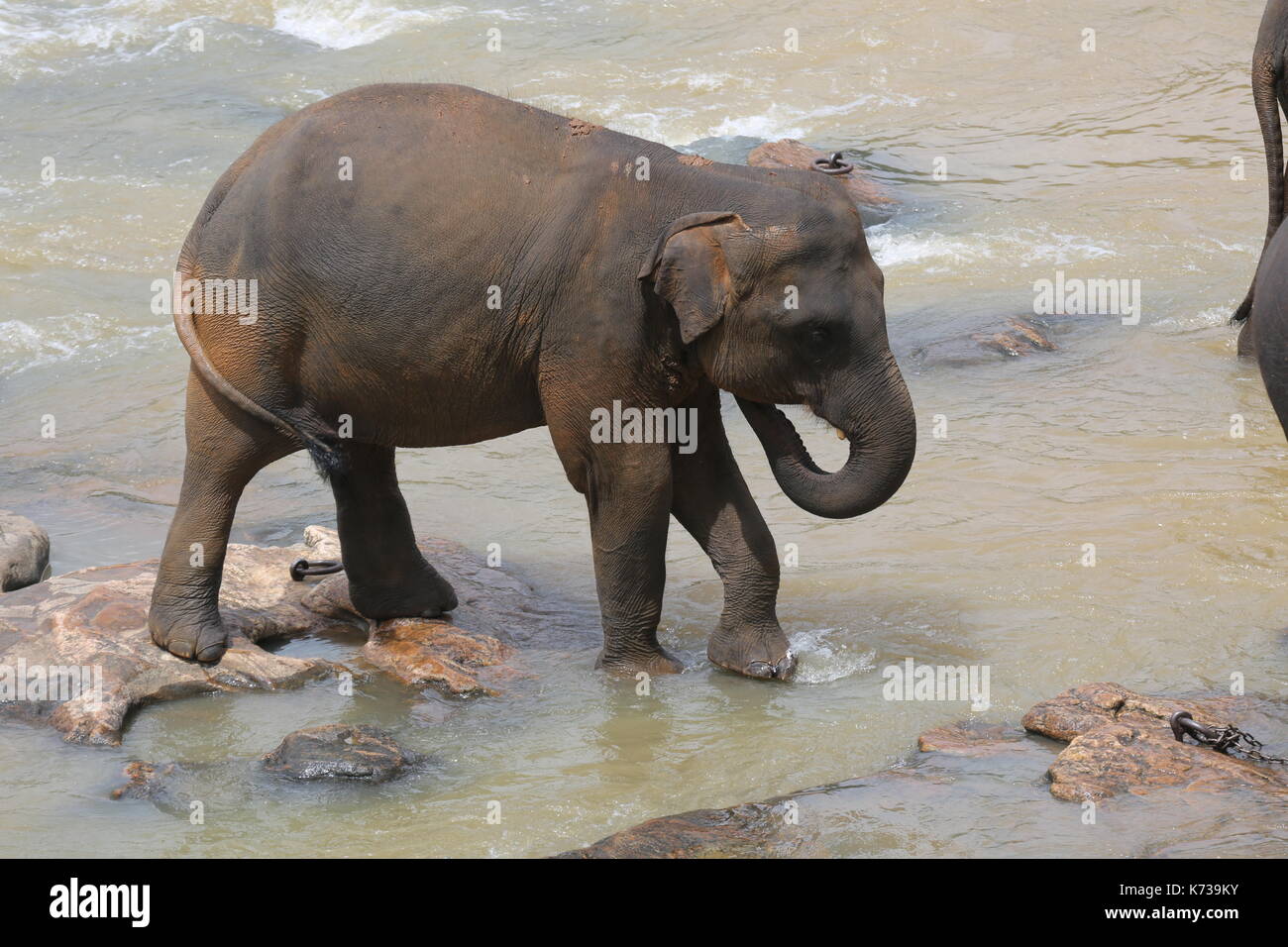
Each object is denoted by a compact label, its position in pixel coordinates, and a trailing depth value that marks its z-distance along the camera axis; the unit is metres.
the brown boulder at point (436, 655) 14.13
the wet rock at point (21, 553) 16.23
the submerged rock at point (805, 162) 30.31
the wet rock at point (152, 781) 11.70
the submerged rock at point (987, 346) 23.00
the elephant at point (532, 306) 12.73
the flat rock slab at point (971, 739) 11.80
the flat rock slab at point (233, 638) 13.29
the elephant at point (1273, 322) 10.59
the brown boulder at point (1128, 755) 10.62
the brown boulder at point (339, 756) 11.84
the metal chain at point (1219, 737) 11.15
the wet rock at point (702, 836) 9.85
